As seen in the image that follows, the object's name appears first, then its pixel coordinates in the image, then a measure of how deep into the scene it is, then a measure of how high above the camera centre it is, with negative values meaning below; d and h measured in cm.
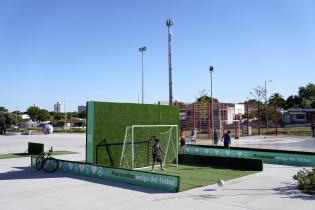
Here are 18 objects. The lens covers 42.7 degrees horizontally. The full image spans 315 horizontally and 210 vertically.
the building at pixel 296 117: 9349 +238
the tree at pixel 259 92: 7050 +615
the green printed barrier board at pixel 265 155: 2239 -170
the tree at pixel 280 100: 11182 +779
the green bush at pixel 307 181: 1460 -200
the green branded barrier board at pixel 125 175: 1506 -198
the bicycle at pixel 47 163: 2025 -177
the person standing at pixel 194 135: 3891 -73
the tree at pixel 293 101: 12684 +818
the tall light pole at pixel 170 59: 2812 +491
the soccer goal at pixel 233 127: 4499 +5
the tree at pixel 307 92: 12975 +1125
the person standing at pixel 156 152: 1975 -122
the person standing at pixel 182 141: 2723 -91
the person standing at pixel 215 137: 3573 -86
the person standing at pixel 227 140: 2784 -88
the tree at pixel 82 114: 14500 +502
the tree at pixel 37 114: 13688 +488
